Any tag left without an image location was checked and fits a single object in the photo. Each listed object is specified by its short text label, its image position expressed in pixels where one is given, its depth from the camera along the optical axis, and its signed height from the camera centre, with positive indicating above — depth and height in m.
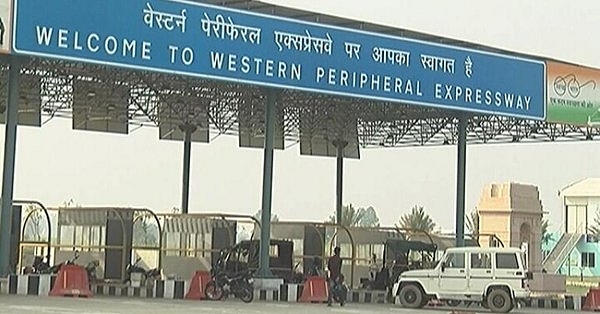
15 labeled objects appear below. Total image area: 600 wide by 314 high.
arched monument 59.19 +2.89
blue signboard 26.78 +5.13
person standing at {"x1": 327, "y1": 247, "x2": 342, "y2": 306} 30.71 +0.08
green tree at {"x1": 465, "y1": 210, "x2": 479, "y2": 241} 42.19 +3.22
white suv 29.16 -0.08
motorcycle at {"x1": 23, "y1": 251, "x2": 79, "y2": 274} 33.00 -0.14
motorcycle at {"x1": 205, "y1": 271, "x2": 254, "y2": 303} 30.65 -0.44
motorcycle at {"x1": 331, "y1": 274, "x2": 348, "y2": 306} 30.89 -0.48
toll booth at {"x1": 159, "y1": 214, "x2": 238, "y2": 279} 35.72 +0.75
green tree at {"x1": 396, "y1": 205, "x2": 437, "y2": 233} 82.94 +3.72
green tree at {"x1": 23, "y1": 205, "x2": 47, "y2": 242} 35.75 +1.07
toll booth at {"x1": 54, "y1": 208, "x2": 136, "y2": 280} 34.47 +0.75
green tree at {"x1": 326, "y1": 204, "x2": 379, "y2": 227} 82.75 +3.84
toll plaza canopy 27.50 +5.10
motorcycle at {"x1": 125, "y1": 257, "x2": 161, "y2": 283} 33.72 -0.18
